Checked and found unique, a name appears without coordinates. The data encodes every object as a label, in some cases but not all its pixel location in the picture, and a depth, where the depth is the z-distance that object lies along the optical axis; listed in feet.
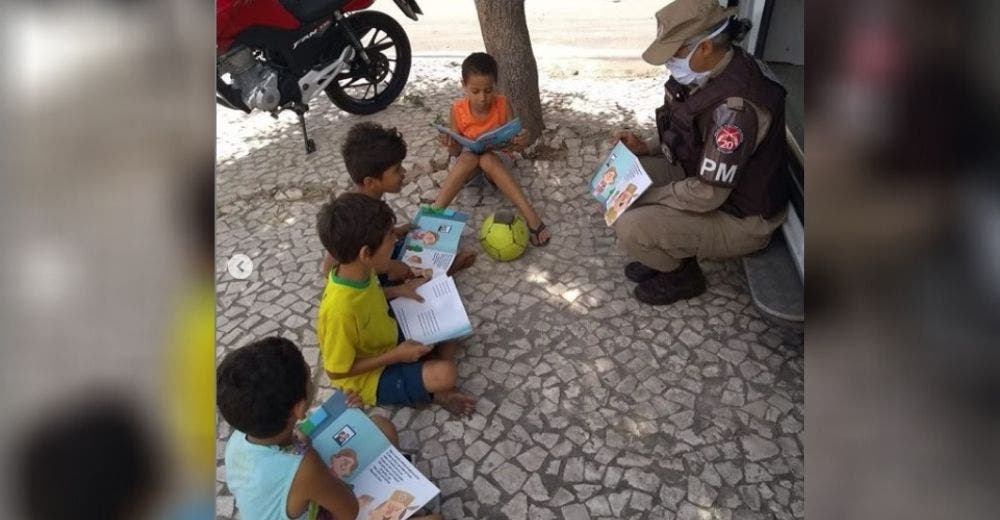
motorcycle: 14.29
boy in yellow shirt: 8.00
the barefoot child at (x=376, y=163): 10.14
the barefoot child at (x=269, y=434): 5.93
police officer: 8.97
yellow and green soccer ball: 11.60
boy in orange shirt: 11.71
